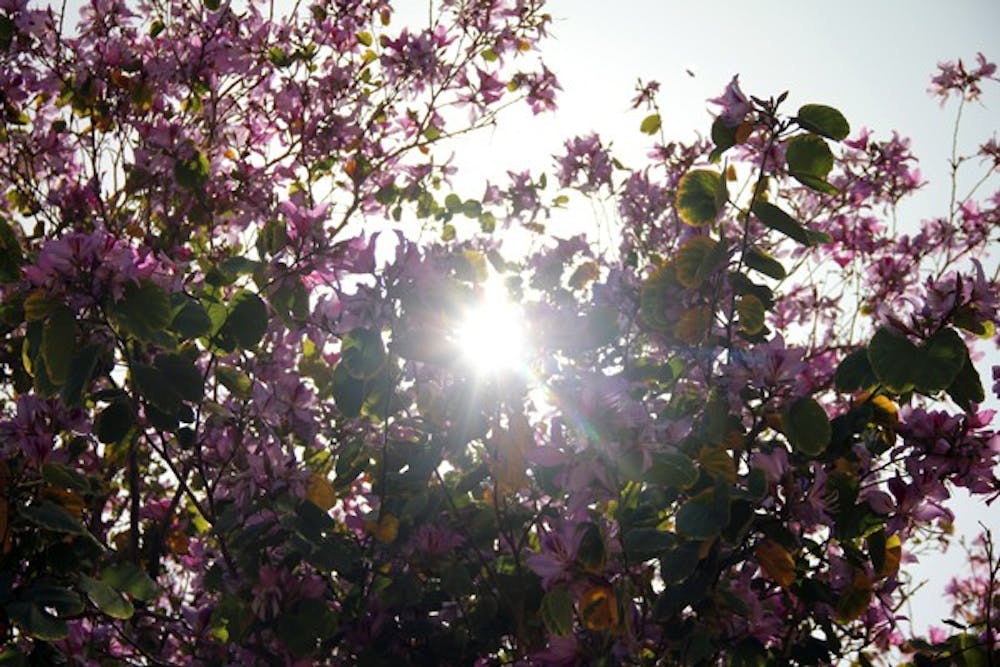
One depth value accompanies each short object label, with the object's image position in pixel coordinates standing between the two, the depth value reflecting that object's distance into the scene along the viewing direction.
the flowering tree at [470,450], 1.76
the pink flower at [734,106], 1.85
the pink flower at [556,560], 1.77
